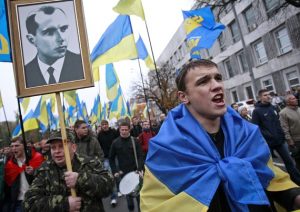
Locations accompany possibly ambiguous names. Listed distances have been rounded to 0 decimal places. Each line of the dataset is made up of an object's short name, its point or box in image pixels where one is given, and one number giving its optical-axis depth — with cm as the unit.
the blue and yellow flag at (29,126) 1217
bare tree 3579
